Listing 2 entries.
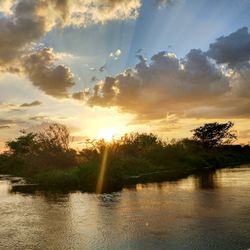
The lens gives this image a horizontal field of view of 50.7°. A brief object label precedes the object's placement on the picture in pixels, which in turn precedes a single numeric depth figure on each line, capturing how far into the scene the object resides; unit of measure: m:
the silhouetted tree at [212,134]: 104.42
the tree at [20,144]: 100.43
